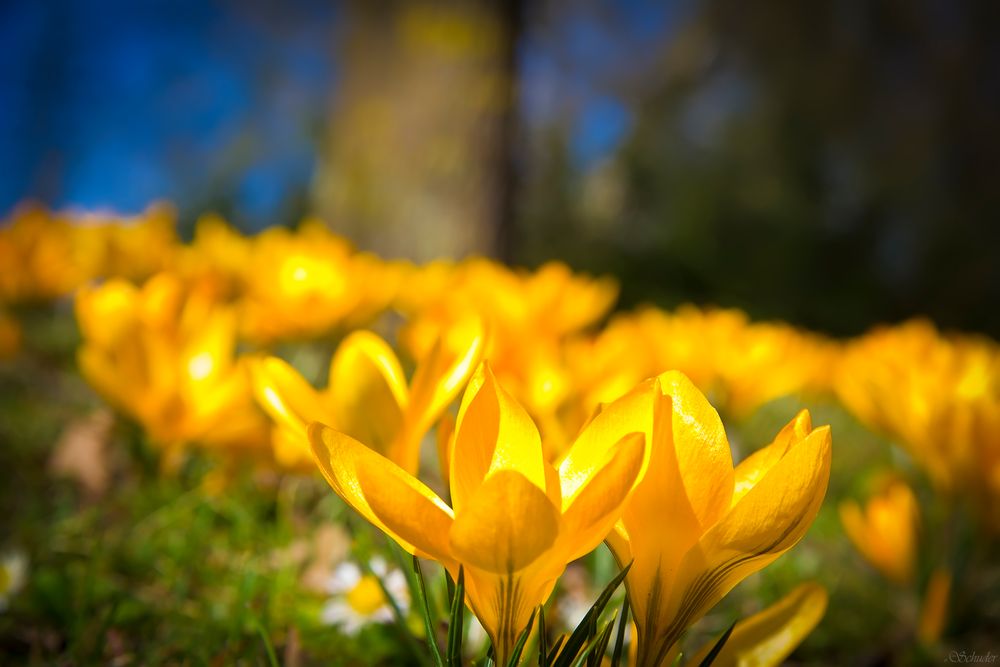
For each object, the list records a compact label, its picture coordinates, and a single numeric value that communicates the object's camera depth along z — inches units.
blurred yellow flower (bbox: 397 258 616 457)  10.6
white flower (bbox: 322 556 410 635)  10.3
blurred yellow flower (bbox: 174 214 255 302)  46.8
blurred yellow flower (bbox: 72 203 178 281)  55.0
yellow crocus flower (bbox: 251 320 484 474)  7.8
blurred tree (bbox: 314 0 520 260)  107.6
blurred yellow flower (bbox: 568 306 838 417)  12.4
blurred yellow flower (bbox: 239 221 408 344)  42.6
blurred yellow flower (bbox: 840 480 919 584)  14.1
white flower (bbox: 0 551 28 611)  10.9
